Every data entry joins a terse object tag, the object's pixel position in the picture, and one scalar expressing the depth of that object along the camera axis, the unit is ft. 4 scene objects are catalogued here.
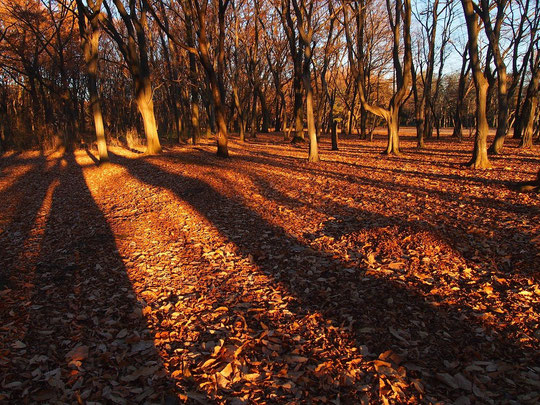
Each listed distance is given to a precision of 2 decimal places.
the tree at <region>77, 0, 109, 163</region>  37.68
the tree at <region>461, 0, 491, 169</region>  32.58
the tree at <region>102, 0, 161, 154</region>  46.16
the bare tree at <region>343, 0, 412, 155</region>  43.16
